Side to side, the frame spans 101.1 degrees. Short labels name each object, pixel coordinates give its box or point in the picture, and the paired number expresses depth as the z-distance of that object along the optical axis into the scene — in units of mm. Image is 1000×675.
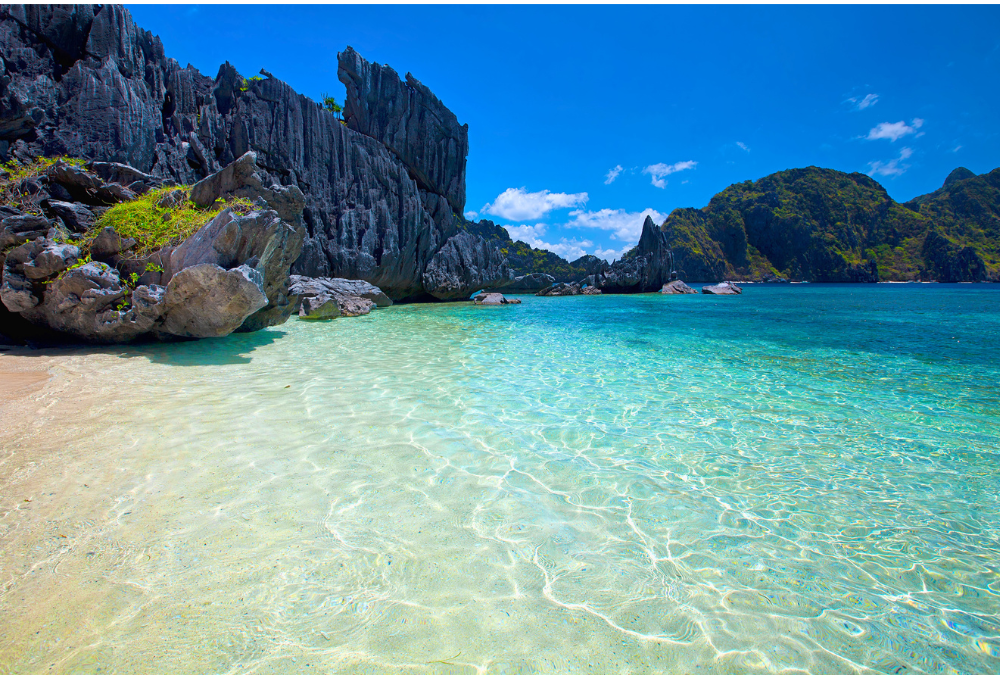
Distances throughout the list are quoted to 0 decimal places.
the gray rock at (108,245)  9758
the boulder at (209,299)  8953
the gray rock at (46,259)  8727
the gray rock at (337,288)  22516
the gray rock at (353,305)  22484
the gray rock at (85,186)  10805
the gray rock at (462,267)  34906
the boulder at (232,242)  9008
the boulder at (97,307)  8867
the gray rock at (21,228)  8828
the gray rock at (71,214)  10109
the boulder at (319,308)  20281
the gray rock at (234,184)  11969
